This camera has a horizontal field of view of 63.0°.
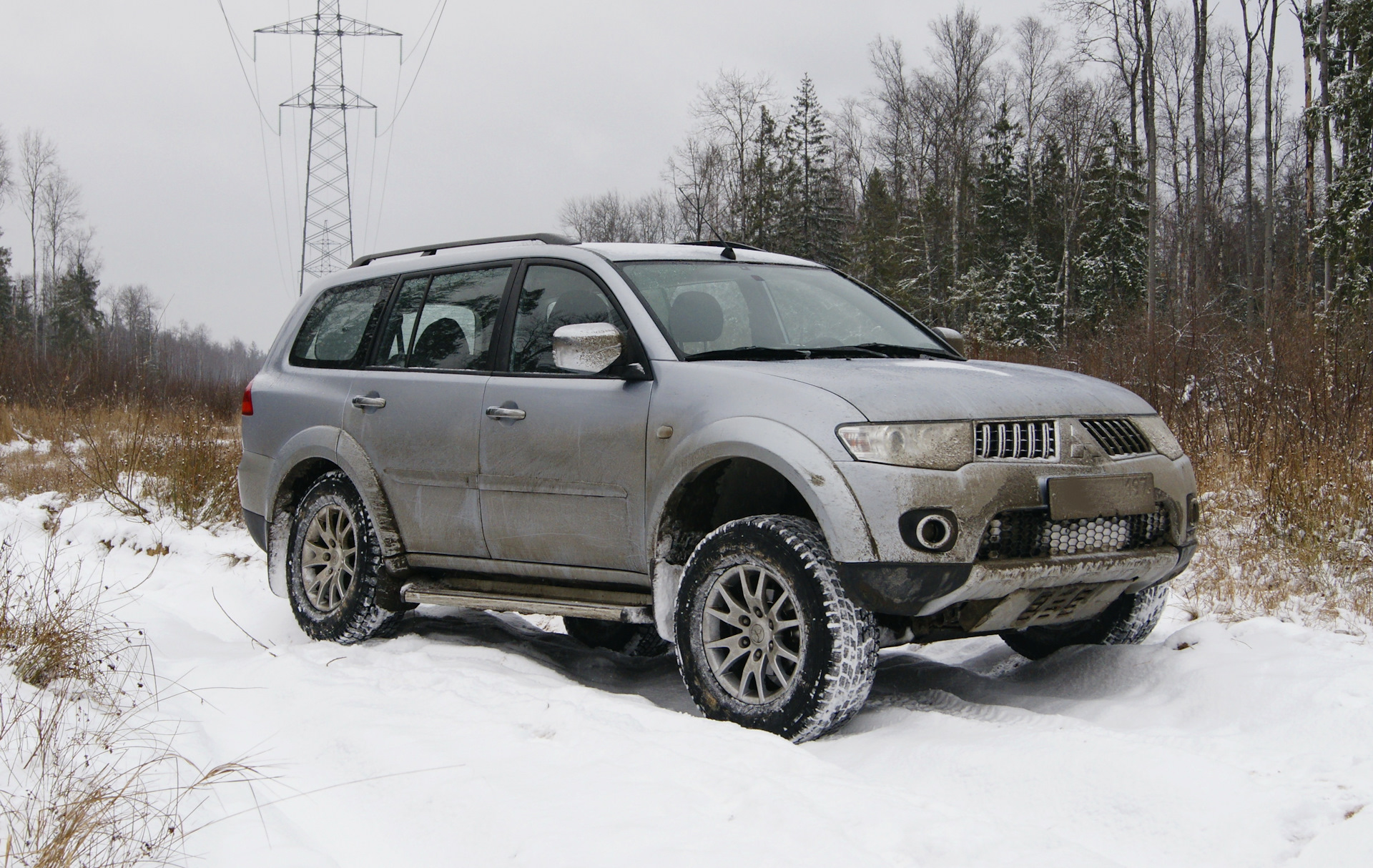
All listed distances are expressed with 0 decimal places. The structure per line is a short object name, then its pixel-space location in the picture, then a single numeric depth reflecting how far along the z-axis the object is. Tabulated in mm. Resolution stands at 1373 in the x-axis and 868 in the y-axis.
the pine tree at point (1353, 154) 24406
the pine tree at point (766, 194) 46250
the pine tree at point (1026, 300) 40125
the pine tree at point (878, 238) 42981
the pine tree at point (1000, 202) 42375
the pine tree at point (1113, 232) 40750
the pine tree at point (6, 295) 58406
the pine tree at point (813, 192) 47750
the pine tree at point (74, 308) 63938
